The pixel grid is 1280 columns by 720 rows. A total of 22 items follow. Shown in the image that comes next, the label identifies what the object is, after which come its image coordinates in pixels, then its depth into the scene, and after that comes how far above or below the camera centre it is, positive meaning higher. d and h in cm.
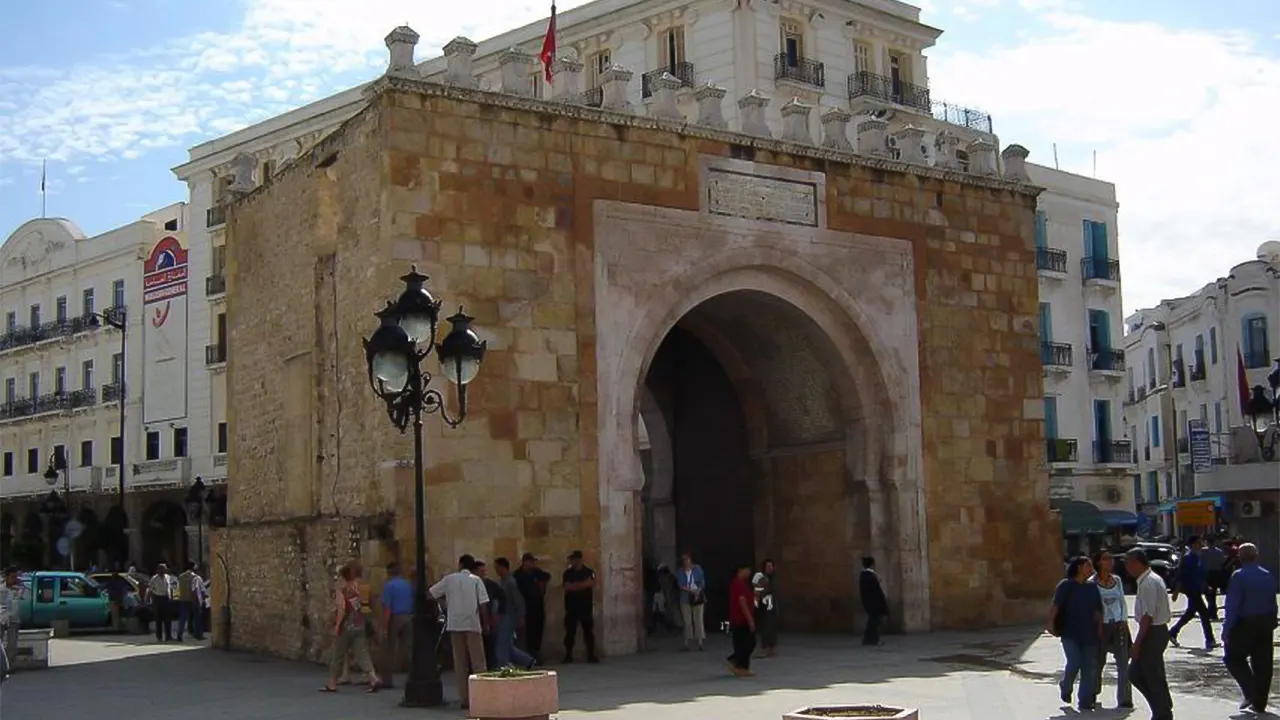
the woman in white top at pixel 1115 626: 1123 -91
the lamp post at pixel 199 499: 2644 +67
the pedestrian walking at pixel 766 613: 1540 -100
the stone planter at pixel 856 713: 729 -100
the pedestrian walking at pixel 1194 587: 1575 -91
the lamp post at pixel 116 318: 4006 +609
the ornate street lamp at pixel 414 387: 1148 +112
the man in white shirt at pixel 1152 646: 1004 -97
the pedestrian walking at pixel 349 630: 1301 -89
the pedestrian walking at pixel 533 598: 1428 -71
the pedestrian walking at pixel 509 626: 1307 -89
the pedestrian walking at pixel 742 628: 1366 -102
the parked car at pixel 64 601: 2383 -101
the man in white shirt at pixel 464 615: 1209 -72
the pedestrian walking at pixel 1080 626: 1098 -88
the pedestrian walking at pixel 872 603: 1652 -100
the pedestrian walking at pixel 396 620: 1319 -83
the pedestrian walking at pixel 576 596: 1470 -72
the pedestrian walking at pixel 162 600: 2083 -90
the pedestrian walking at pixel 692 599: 1650 -88
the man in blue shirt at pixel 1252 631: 1055 -92
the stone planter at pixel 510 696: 929 -108
